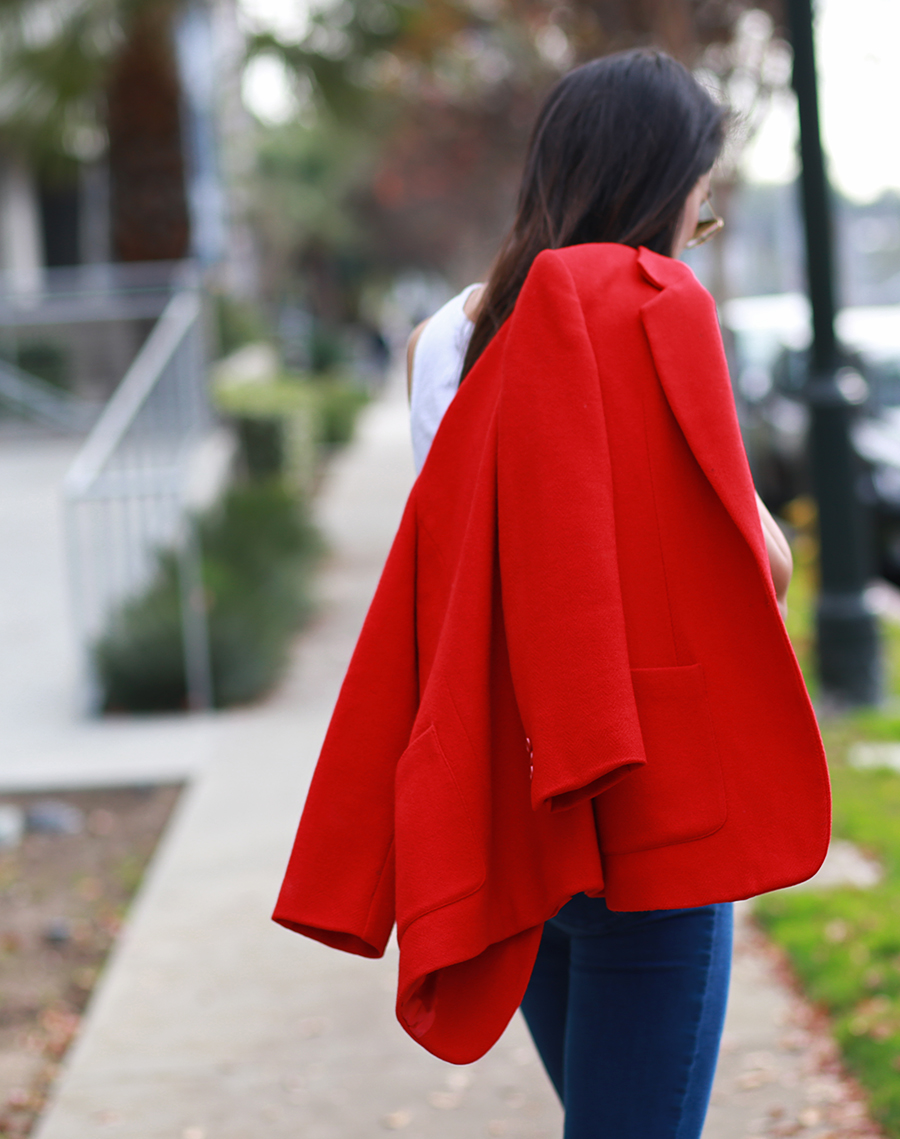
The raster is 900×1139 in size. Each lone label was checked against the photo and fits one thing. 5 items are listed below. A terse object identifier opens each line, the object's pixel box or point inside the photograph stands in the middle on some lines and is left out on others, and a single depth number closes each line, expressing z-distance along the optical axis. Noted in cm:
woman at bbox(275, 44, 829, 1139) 146
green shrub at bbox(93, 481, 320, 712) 627
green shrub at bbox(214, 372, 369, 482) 1244
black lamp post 582
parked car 911
